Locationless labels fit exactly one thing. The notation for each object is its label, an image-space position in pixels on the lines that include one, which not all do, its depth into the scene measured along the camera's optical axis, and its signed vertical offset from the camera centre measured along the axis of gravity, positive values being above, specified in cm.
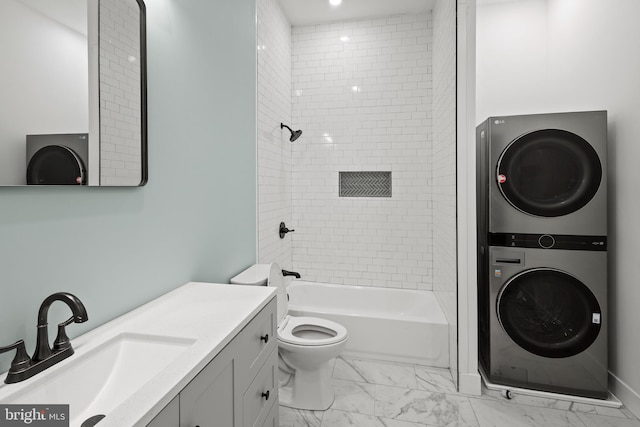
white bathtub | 257 -98
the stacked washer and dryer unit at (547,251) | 205 -26
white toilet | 200 -88
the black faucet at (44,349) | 80 -37
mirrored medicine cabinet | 87 +38
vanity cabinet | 84 -56
